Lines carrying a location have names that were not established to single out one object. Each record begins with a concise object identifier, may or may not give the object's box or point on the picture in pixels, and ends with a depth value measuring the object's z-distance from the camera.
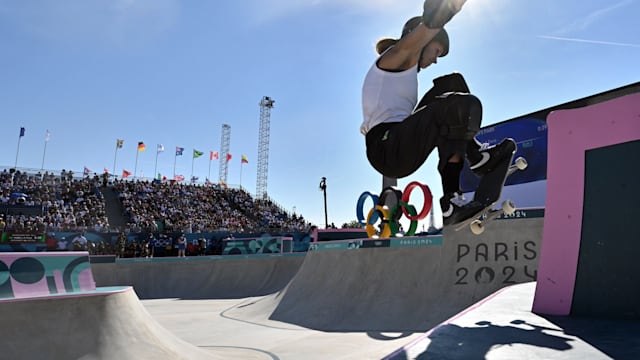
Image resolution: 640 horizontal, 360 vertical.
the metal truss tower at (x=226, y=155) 60.11
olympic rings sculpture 15.12
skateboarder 4.29
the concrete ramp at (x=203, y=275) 21.25
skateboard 4.40
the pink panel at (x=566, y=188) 3.78
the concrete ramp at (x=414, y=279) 10.56
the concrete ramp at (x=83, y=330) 5.83
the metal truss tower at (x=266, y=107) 58.34
